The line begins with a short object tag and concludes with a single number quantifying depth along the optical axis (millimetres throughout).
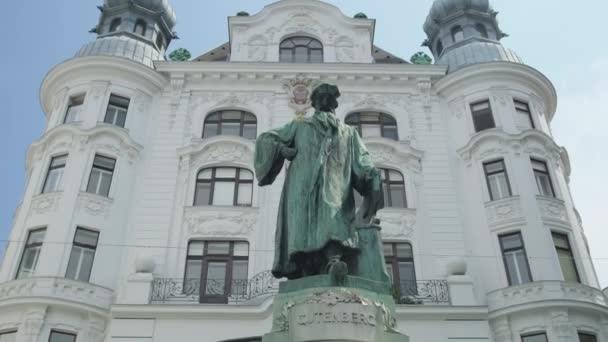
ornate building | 15602
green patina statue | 5664
